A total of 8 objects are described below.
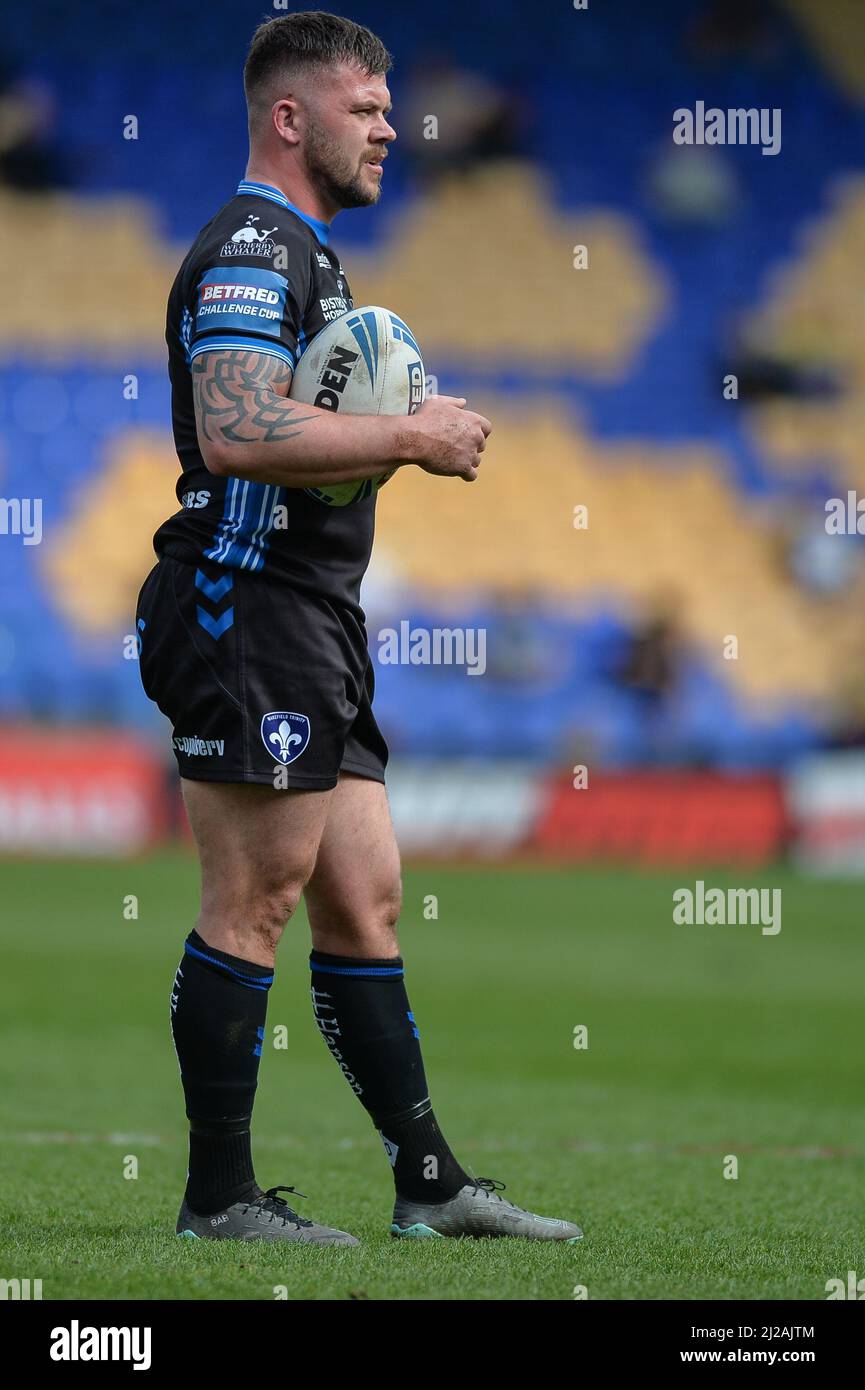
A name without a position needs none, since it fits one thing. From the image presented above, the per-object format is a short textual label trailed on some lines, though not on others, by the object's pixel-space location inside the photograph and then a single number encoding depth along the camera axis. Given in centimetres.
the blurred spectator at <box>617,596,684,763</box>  1989
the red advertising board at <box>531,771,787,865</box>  1712
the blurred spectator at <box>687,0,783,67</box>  2177
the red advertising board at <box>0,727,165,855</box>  1675
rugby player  340
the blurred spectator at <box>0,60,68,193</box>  2091
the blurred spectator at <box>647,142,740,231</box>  2198
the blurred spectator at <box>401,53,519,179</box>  2161
